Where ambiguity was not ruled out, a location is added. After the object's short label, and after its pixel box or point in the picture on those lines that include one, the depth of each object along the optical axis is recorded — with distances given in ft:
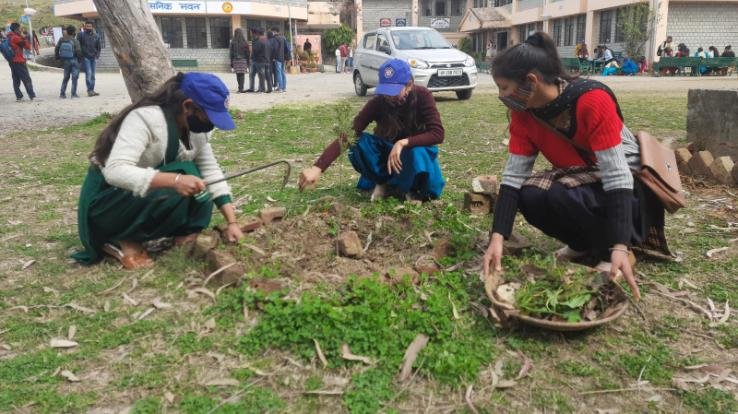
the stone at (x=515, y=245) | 11.10
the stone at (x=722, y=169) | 16.56
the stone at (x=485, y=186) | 14.57
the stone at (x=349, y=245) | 11.27
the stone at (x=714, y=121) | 18.08
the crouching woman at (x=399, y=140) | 13.51
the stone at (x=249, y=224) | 12.19
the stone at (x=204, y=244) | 11.23
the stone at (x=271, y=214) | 12.66
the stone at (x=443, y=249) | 11.43
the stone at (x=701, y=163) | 17.11
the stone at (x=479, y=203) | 14.51
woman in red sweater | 9.16
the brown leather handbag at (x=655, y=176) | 10.05
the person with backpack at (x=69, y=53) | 46.91
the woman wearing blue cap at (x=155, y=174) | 10.18
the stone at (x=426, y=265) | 10.57
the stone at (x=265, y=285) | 9.62
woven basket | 8.32
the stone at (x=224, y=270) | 10.21
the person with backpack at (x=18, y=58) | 45.44
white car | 41.86
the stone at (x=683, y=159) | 17.78
